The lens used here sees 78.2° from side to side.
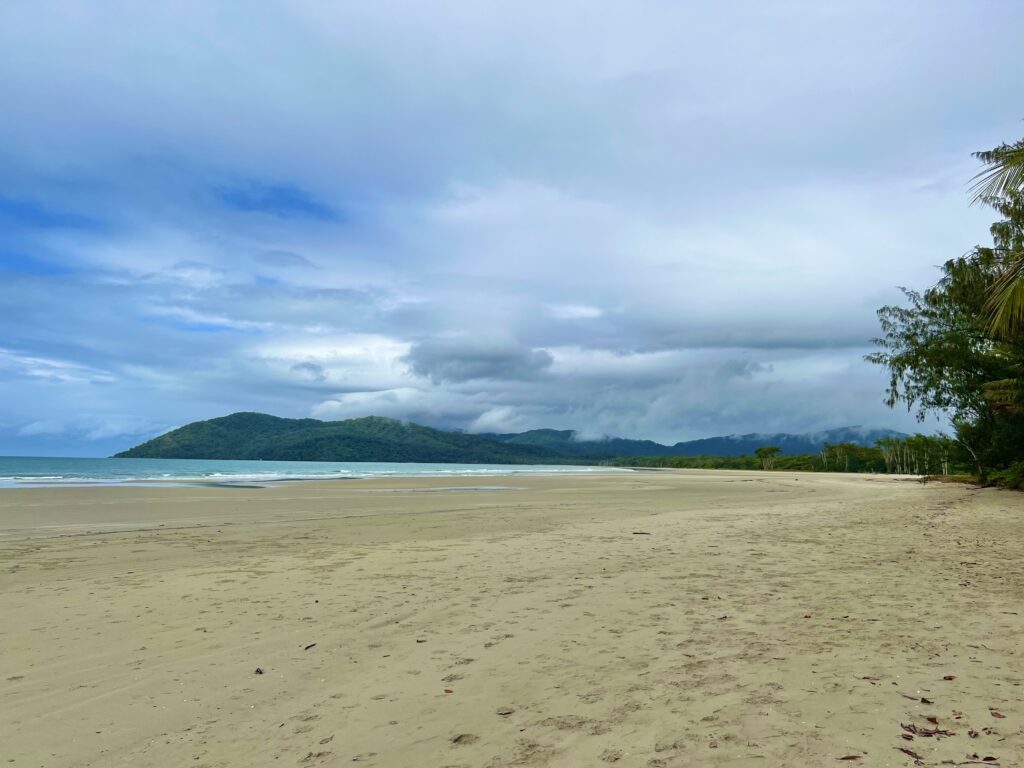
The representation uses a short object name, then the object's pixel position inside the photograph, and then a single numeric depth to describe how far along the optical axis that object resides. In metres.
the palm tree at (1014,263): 7.71
